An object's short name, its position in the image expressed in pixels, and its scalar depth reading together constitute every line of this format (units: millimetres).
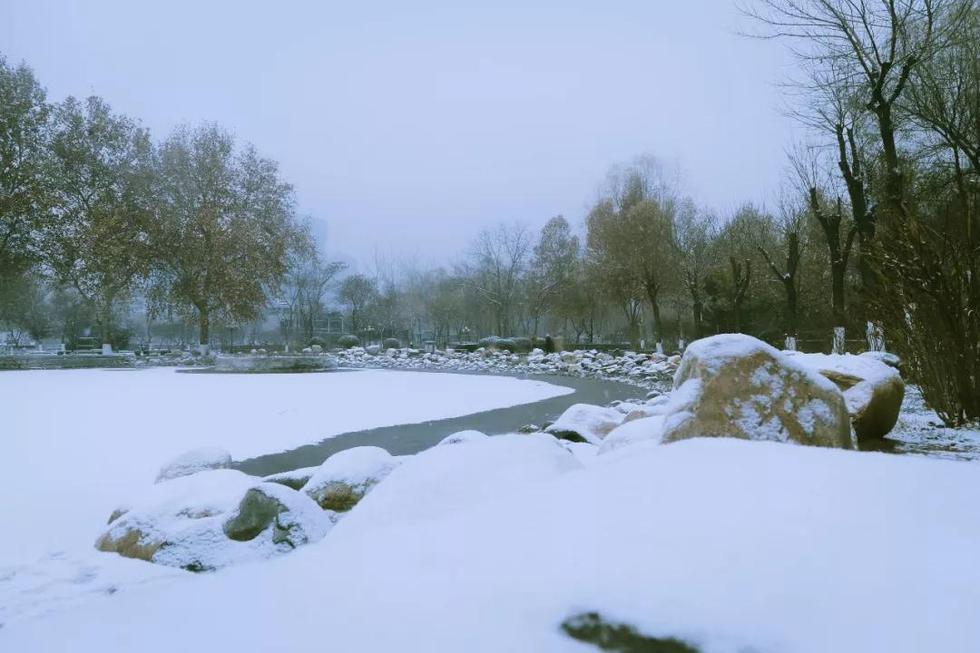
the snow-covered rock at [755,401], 3818
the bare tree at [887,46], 12227
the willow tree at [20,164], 22688
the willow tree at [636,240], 28719
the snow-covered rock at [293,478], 5137
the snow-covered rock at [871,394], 6219
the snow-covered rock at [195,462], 5320
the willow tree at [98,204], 23469
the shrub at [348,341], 42469
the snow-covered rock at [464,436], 5680
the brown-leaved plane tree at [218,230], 23859
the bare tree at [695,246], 28969
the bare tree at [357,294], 50562
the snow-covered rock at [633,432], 4951
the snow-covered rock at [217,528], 3641
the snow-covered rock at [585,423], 6930
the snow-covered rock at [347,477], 4539
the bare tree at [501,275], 48312
